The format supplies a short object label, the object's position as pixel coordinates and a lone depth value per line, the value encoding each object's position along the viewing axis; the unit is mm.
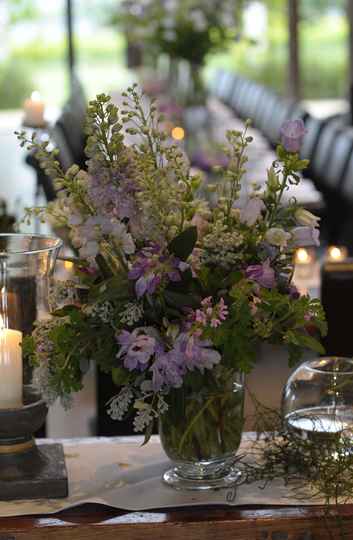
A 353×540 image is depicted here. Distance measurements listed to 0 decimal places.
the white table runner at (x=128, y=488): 2570
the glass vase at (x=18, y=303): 2607
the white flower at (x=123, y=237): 2472
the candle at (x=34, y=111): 5406
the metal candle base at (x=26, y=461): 2591
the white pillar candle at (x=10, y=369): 2607
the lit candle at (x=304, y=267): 4854
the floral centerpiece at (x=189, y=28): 8794
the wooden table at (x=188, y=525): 2503
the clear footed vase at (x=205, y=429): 2571
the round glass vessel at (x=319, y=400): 2644
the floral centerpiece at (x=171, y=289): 2480
